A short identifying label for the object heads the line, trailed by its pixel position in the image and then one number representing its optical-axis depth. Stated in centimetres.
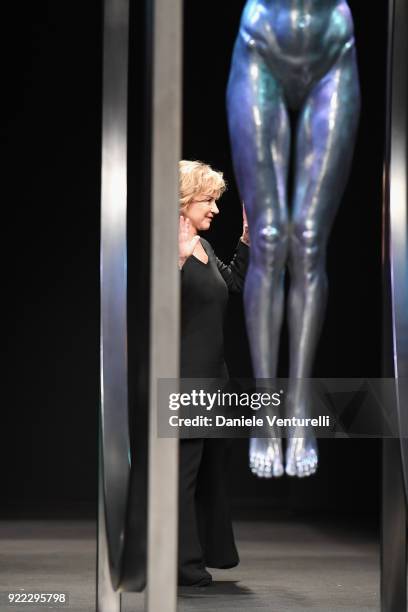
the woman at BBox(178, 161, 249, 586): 645
